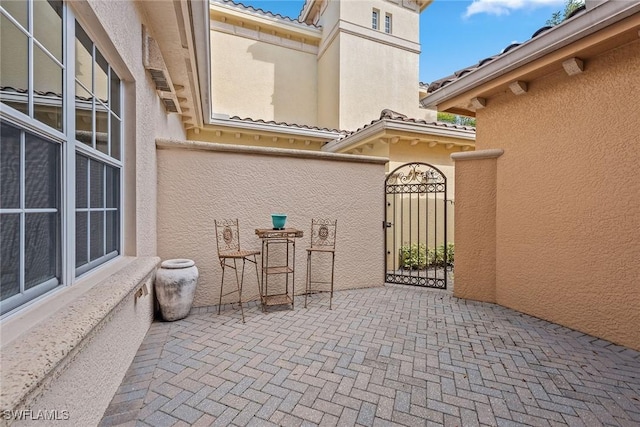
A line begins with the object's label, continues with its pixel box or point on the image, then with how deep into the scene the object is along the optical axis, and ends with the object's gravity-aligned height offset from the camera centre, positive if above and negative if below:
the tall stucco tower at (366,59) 10.77 +6.09
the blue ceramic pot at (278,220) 5.18 -0.13
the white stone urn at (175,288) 4.46 -1.18
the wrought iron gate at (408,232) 7.54 -0.55
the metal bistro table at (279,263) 5.07 -1.00
